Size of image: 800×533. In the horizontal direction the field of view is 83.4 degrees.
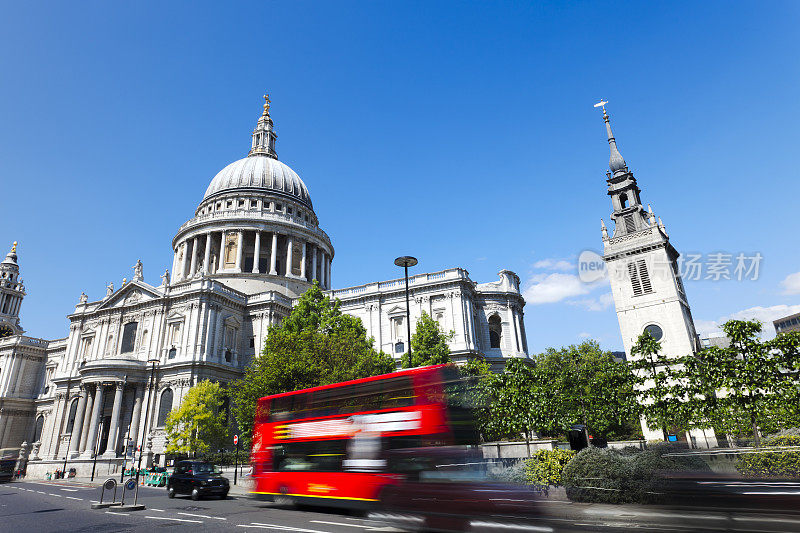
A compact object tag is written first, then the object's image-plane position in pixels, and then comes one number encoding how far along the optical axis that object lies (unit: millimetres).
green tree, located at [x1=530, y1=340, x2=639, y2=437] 28281
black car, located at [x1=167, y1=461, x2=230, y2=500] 20641
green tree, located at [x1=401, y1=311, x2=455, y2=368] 36188
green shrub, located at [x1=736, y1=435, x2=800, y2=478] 15559
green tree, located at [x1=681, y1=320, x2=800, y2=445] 25469
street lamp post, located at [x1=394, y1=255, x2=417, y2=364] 23719
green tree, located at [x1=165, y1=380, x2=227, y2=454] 37156
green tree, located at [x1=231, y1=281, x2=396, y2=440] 30969
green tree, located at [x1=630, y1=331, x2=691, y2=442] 29359
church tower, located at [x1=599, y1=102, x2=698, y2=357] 42562
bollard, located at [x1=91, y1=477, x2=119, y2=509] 17438
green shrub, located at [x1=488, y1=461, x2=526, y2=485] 17256
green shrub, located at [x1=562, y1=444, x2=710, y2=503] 14797
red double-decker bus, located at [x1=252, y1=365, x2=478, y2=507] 12336
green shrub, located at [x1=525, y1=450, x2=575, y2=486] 17859
